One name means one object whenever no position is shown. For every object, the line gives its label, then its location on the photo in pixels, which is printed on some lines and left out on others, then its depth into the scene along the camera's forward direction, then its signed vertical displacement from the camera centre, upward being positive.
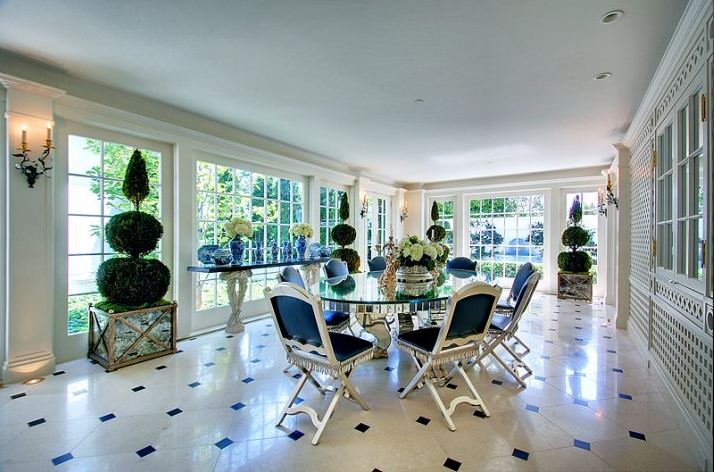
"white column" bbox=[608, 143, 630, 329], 4.42 -0.05
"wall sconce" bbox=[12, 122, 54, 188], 2.79 +0.64
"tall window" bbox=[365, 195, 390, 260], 7.78 +0.39
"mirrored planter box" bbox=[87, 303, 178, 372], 3.09 -0.93
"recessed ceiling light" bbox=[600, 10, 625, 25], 2.04 +1.36
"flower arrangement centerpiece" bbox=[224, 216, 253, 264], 4.12 +0.06
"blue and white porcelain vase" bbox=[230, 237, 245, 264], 4.13 -0.14
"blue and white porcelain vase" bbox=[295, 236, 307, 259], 5.21 -0.13
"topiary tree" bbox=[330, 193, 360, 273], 6.14 -0.10
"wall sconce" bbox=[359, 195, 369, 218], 7.08 +0.62
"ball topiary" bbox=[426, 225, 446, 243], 8.20 +0.11
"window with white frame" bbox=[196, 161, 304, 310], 4.34 +0.42
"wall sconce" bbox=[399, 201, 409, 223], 8.74 +0.61
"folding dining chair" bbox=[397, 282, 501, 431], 2.21 -0.70
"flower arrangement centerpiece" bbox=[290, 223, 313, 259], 5.11 +0.06
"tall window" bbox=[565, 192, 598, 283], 6.88 +0.32
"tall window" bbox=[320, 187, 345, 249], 6.28 +0.50
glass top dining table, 2.56 -0.47
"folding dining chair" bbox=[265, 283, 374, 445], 2.06 -0.71
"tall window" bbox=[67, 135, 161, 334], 3.25 +0.30
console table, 3.97 -0.56
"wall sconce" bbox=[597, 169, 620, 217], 5.38 +0.71
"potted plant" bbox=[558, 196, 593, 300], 6.24 -0.53
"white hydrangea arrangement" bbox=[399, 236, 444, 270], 3.56 -0.15
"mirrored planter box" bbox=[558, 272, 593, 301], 6.21 -0.90
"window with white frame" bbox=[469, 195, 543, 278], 7.59 +0.11
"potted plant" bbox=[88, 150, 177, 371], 3.14 -0.51
